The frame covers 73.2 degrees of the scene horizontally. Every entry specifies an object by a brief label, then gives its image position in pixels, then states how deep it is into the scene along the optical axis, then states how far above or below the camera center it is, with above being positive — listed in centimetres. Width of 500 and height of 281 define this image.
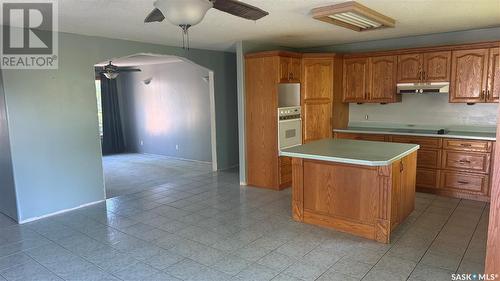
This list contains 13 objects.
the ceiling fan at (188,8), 196 +56
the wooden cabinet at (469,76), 451 +30
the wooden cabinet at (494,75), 440 +29
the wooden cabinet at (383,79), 523 +32
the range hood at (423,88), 479 +16
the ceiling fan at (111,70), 613 +65
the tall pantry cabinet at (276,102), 513 -1
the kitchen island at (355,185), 328 -89
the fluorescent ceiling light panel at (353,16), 320 +88
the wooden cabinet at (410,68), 498 +46
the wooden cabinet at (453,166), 448 -94
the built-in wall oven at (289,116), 516 -22
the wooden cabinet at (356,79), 551 +35
